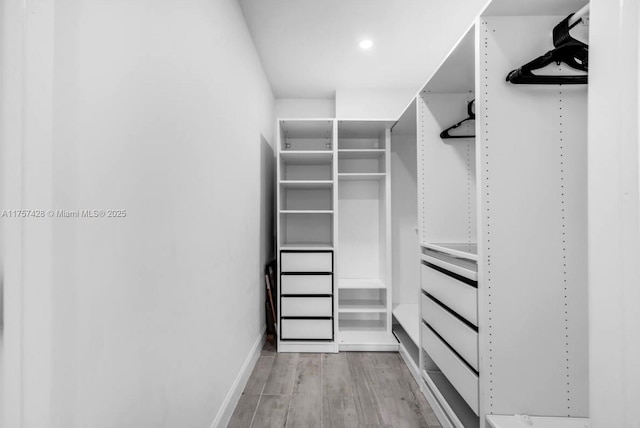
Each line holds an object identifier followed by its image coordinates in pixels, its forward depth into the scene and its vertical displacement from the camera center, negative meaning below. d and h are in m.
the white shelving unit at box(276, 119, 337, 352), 2.92 -0.62
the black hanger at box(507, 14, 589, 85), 1.28 +0.64
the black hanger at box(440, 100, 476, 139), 2.11 +0.60
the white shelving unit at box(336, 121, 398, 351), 3.39 -0.12
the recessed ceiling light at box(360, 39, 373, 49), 2.59 +1.40
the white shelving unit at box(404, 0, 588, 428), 1.39 -0.04
